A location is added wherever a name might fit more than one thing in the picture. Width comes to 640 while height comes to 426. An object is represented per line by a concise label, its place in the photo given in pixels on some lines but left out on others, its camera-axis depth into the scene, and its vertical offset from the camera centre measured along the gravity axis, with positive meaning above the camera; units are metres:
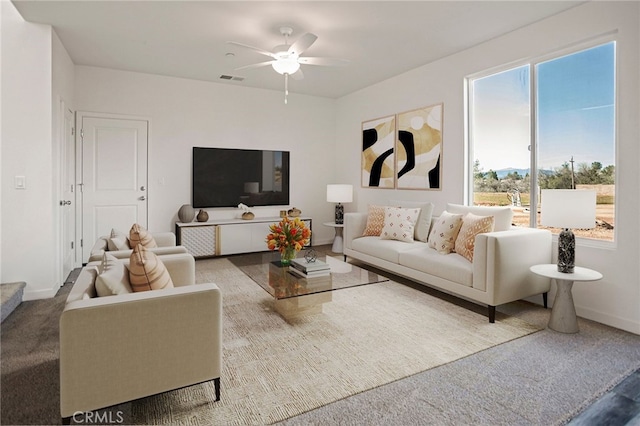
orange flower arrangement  3.27 -0.24
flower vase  3.32 -0.42
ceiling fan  3.37 +1.42
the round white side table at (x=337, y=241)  6.00 -0.54
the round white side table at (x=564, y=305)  2.85 -0.74
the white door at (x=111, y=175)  5.04 +0.45
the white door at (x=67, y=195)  4.14 +0.14
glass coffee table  2.85 -0.60
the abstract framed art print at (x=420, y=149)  4.71 +0.79
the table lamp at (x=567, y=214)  2.72 -0.04
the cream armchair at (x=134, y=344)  1.58 -0.62
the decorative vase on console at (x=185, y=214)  5.49 -0.10
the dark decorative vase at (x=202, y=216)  5.61 -0.13
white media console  5.39 -0.42
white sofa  3.02 -0.52
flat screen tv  5.75 +0.49
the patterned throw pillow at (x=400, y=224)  4.41 -0.19
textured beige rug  1.91 -0.97
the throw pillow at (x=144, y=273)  1.95 -0.35
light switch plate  3.51 +0.23
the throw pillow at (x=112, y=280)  1.79 -0.36
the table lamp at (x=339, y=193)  6.00 +0.24
